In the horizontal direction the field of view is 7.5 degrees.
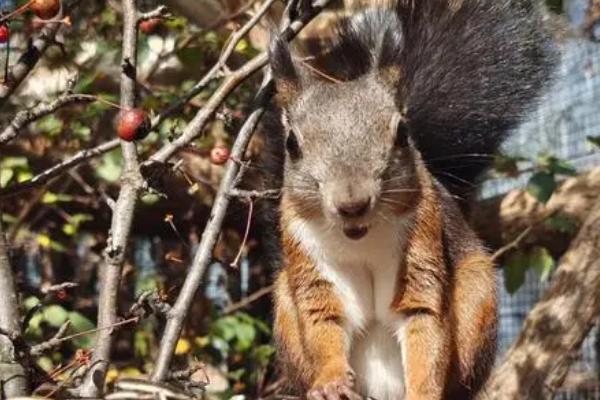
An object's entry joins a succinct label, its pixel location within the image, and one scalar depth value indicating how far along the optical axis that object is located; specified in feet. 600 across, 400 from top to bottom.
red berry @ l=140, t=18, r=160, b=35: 4.53
